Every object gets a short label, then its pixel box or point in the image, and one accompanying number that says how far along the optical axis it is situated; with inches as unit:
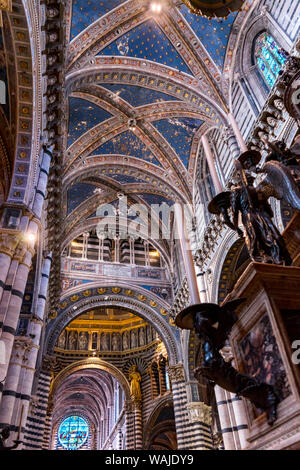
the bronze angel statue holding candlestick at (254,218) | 120.3
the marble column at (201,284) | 470.5
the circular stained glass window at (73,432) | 1218.4
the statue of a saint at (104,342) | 869.0
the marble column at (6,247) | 251.9
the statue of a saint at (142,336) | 849.9
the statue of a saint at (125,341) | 869.2
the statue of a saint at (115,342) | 871.7
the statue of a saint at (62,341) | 853.8
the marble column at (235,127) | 321.0
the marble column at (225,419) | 393.0
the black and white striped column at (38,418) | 484.4
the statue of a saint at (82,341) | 865.5
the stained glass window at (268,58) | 377.1
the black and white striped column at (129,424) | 758.5
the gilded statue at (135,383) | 808.3
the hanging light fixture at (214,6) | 182.9
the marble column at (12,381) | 277.4
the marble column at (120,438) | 840.6
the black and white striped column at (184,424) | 526.6
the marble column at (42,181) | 301.9
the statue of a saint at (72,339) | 860.1
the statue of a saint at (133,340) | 862.5
